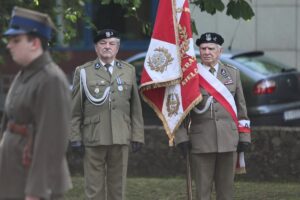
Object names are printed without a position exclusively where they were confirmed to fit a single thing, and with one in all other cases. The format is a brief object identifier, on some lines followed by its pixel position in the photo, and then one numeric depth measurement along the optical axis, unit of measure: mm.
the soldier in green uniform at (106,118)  12182
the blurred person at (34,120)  7538
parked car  18609
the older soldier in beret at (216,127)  11813
